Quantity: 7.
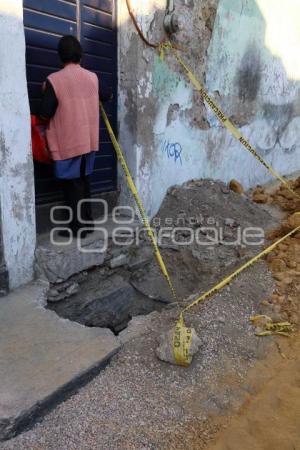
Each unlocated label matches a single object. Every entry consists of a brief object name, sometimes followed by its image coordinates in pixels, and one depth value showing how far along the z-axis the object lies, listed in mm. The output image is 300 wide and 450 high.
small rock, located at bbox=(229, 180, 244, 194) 5733
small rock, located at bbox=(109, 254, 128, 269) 3750
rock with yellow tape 2486
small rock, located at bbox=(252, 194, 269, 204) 5895
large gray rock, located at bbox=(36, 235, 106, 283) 3211
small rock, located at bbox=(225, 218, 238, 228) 4680
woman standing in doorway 3141
